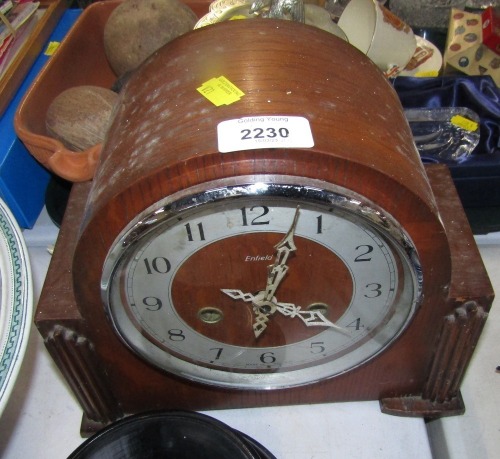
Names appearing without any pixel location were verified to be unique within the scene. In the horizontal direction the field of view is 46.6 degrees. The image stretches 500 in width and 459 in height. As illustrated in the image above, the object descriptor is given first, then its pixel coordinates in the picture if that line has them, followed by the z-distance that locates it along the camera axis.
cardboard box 1.28
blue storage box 1.06
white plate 0.61
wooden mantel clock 0.55
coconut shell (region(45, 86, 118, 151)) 1.00
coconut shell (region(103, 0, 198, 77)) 1.16
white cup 1.13
